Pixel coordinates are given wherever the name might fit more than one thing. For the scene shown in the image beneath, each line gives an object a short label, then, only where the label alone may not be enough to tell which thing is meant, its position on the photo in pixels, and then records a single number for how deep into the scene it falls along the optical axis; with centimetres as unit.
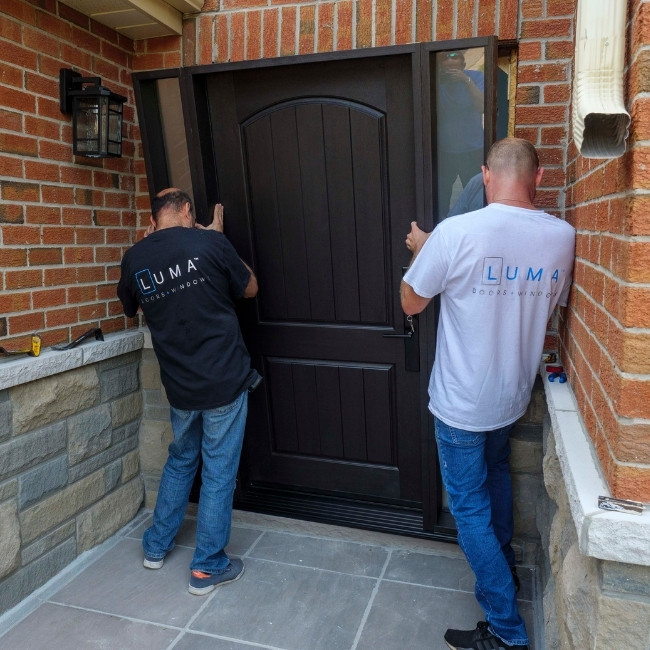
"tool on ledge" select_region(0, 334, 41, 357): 273
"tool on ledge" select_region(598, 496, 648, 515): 135
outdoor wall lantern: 284
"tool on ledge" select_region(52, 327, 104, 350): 291
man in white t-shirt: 220
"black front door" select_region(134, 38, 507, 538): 285
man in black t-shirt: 273
